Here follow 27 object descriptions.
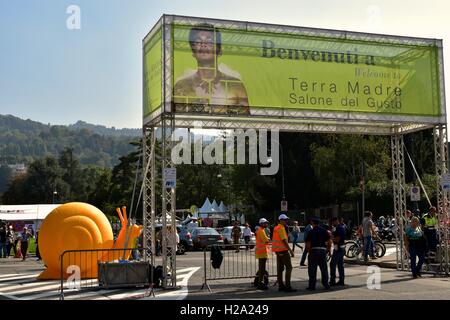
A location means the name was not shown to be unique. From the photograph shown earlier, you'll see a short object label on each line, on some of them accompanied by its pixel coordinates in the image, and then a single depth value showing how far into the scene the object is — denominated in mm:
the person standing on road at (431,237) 19344
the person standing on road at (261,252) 15633
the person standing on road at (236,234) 34688
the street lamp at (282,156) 54844
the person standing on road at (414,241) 17625
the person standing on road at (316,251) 14914
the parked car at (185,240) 34031
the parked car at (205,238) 35062
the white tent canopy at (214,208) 62775
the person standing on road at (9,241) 33000
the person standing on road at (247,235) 34362
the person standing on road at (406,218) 20391
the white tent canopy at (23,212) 45094
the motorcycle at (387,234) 34938
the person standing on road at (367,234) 22641
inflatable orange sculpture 17750
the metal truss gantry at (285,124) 16234
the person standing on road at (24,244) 30466
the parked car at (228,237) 35969
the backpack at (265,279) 15773
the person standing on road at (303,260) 22325
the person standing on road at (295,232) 29156
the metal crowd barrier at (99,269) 15539
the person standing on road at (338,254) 15797
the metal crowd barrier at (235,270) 18611
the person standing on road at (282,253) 14867
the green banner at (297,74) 16656
